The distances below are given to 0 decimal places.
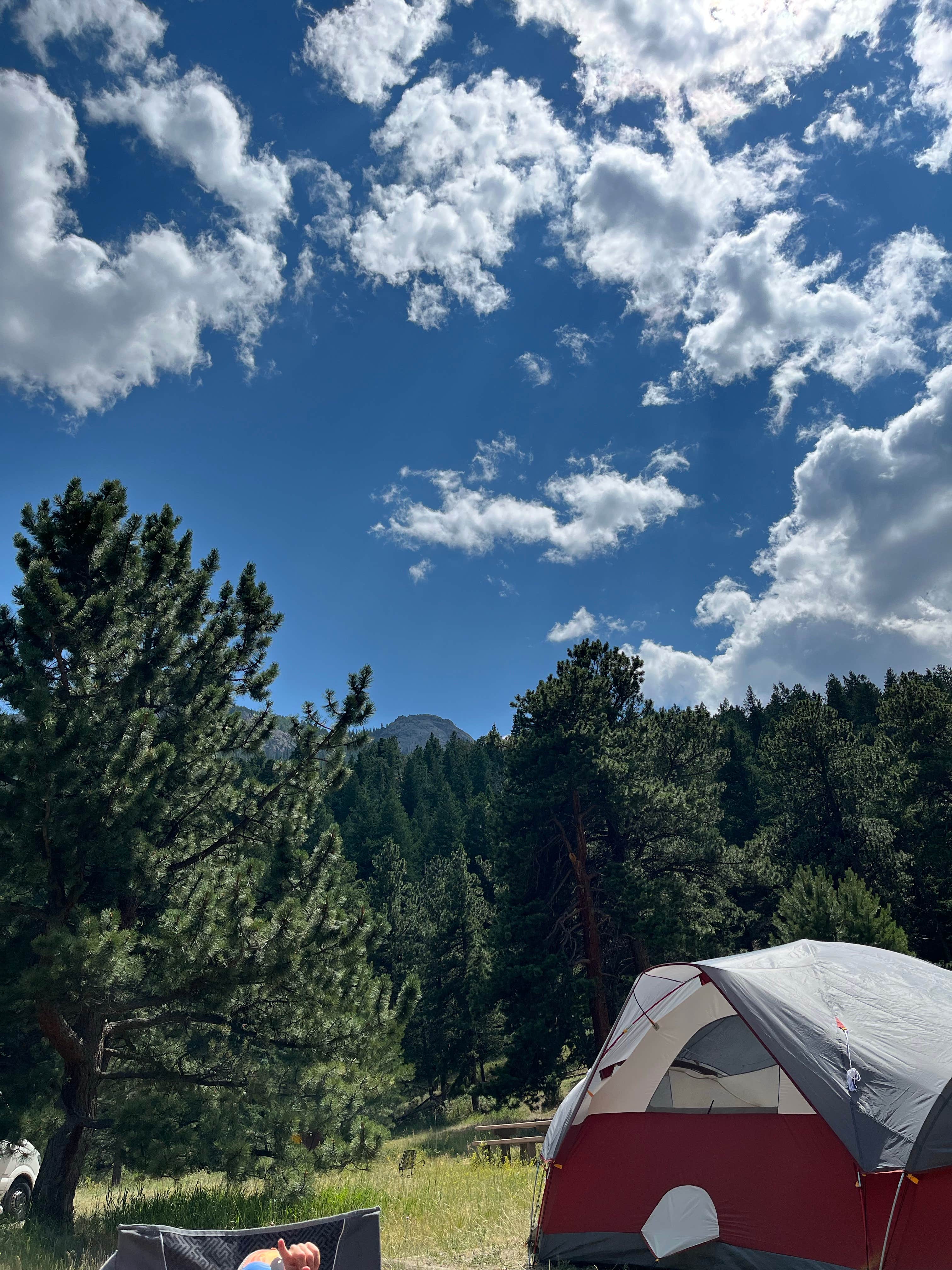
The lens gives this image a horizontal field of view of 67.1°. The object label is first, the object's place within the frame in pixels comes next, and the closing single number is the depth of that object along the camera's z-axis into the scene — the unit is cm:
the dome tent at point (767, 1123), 502
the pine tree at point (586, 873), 2239
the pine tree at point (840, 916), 1808
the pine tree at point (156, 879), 812
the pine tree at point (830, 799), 2686
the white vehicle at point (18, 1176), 884
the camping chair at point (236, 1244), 364
